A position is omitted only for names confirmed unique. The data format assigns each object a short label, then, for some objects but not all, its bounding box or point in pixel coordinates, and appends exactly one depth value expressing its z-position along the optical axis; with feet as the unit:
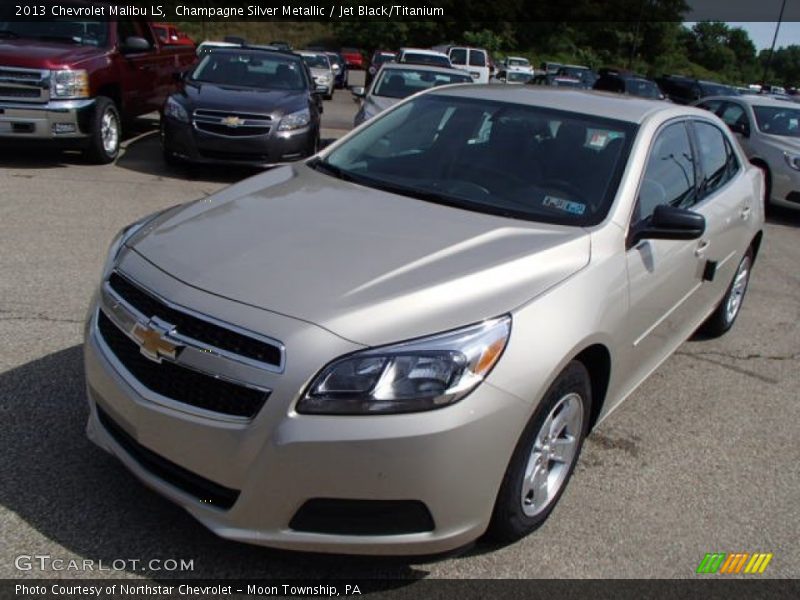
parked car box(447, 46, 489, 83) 94.12
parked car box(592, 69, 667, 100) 75.72
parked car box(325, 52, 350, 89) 102.06
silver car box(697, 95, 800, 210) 34.01
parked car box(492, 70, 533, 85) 104.50
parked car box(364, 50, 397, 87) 77.79
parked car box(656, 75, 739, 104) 82.05
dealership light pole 158.36
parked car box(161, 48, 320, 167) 29.14
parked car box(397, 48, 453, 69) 60.70
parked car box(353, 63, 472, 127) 35.68
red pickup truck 28.02
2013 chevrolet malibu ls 7.53
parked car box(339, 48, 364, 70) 142.10
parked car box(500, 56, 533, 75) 142.61
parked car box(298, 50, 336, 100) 79.46
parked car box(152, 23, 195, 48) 66.13
